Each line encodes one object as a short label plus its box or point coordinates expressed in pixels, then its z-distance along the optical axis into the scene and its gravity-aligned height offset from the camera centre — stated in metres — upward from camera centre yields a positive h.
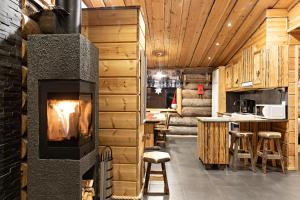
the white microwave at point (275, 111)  4.65 -0.19
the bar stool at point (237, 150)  4.54 -0.94
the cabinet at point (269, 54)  4.52 +0.94
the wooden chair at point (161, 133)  6.82 -0.95
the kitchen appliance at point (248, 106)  6.61 -0.13
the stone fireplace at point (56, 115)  2.05 -0.13
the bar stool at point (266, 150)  4.40 -0.89
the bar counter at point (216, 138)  4.54 -0.71
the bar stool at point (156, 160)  3.24 -0.79
